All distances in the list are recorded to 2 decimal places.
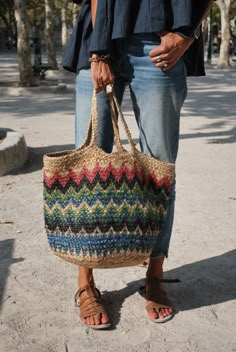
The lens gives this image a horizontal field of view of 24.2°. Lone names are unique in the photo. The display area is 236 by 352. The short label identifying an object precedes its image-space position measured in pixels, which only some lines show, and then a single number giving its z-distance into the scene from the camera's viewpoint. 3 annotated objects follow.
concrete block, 5.36
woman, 2.33
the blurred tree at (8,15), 50.16
